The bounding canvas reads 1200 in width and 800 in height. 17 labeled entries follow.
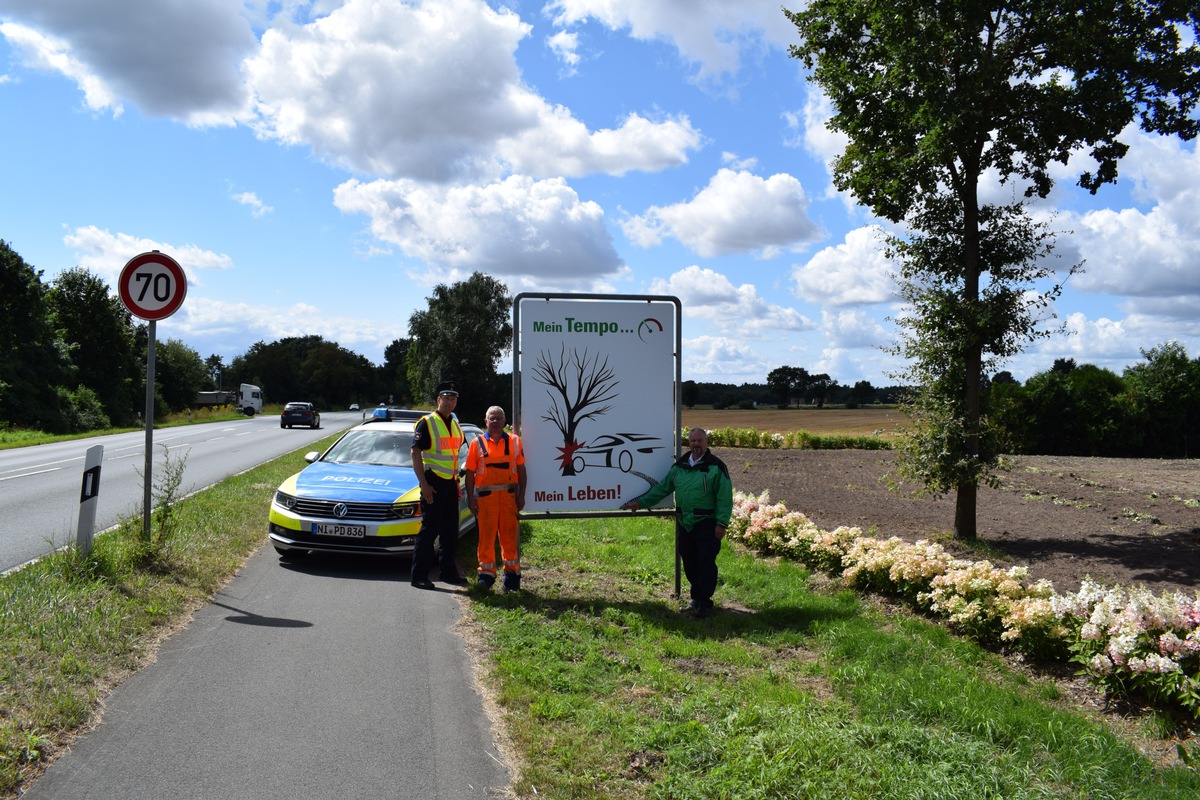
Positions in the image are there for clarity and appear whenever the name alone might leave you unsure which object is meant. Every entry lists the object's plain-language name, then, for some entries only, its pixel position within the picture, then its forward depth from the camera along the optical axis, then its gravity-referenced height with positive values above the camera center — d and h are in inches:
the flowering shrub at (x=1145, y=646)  194.2 -54.6
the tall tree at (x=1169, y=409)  1336.1 +8.3
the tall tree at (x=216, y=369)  5561.0 +175.8
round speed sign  327.3 +41.5
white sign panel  329.1 +2.5
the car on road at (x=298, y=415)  1996.8 -41.4
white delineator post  297.0 -37.0
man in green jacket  303.7 -37.8
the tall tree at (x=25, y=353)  1696.6 +83.3
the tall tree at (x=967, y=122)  409.7 +142.2
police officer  342.3 -33.2
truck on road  3469.5 -14.2
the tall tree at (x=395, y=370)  6230.3 +217.2
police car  363.6 -48.4
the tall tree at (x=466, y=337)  2822.3 +211.6
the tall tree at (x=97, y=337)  2411.4 +163.5
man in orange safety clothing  326.3 -33.7
